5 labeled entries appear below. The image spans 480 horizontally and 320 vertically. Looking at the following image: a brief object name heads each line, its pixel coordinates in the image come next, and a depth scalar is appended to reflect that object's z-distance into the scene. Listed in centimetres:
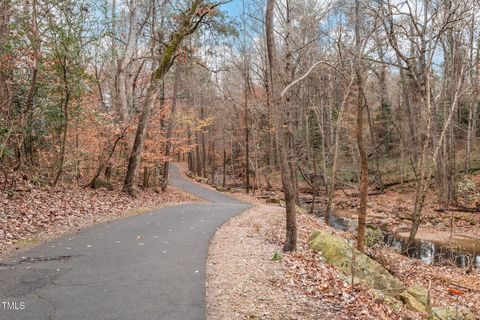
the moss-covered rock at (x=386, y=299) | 661
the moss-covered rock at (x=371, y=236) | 1363
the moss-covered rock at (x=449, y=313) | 697
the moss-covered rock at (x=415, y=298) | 736
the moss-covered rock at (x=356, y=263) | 805
